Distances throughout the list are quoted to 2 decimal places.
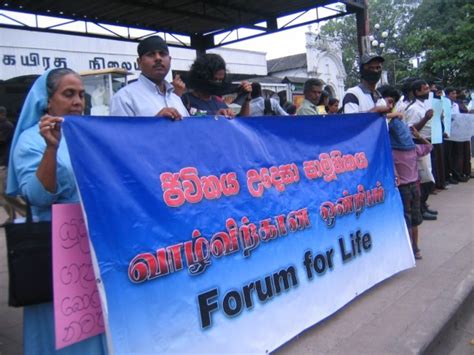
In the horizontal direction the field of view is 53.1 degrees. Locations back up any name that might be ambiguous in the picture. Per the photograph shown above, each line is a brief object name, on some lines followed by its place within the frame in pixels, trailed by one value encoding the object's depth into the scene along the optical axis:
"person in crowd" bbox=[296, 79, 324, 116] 4.98
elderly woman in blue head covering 2.05
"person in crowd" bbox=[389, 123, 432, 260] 4.44
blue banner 2.14
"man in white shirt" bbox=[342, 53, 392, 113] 4.27
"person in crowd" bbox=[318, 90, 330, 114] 6.23
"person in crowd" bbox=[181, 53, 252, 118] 3.53
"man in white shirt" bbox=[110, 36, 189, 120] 2.88
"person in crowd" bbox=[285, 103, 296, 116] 9.16
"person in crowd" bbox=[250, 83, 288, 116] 5.57
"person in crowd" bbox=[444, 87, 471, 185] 9.48
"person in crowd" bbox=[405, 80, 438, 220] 5.62
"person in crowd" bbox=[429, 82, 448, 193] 8.30
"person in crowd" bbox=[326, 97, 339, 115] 7.12
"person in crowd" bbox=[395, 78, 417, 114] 6.29
